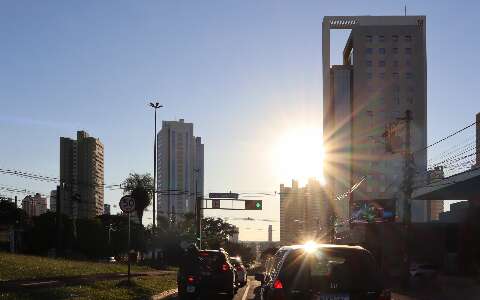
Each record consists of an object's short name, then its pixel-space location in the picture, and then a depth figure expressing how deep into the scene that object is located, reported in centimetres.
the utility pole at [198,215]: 6850
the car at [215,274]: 2152
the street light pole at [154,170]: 6319
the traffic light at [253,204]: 6631
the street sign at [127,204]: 2352
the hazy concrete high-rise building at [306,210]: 12564
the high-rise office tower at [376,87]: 13100
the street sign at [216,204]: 6969
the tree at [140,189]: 7325
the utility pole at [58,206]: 5306
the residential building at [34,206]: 12242
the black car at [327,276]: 853
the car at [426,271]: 3978
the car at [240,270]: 3186
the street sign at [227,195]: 6612
